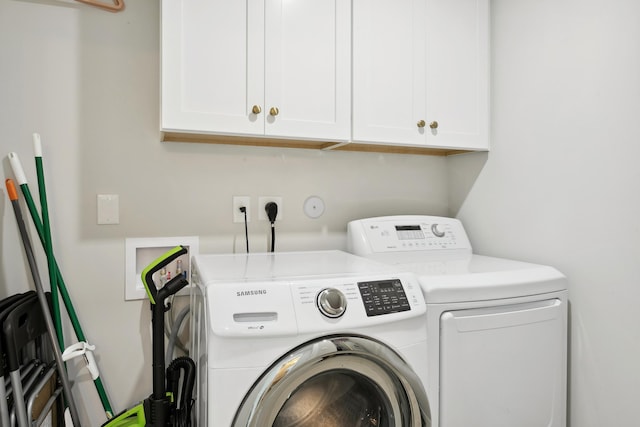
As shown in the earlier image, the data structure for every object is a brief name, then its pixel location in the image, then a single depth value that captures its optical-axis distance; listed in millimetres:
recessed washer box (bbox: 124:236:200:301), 1608
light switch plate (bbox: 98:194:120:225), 1572
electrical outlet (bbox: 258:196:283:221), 1810
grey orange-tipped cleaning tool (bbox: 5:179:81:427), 1349
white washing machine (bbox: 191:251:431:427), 979
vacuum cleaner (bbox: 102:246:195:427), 1277
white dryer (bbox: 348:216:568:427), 1237
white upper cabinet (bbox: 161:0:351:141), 1354
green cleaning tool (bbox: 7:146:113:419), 1406
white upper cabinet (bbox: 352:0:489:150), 1600
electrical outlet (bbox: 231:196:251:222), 1768
